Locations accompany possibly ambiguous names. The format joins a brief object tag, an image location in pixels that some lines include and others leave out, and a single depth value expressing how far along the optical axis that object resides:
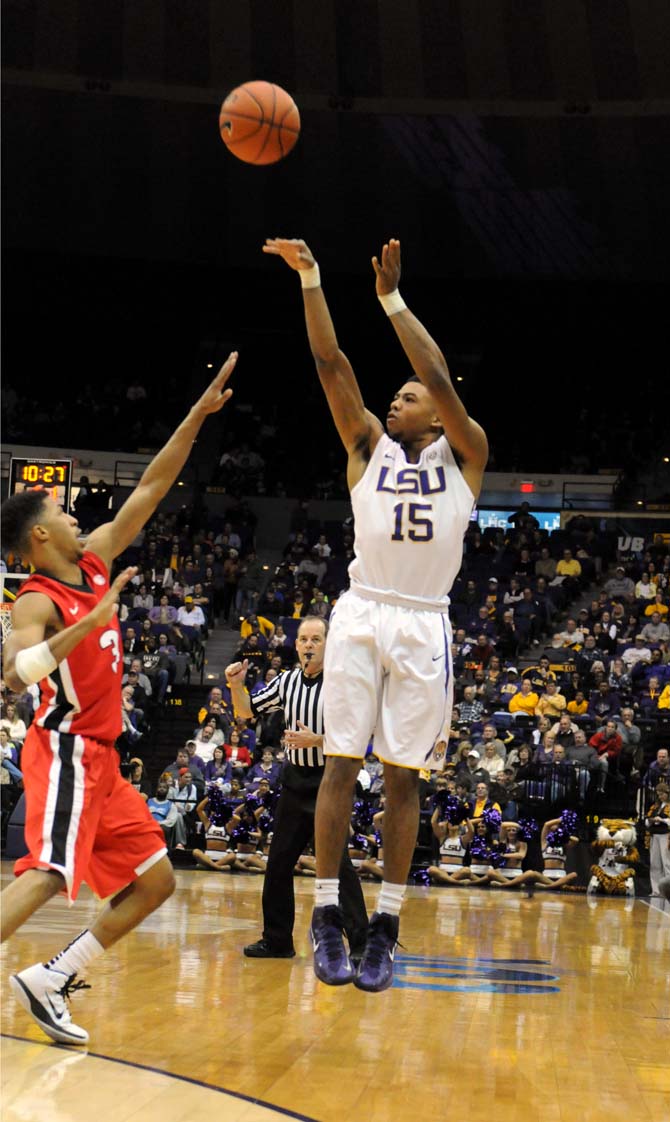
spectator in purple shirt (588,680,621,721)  17.19
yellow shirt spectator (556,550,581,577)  24.30
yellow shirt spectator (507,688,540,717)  17.62
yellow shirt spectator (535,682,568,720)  17.44
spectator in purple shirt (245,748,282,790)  15.25
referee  7.96
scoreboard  17.42
